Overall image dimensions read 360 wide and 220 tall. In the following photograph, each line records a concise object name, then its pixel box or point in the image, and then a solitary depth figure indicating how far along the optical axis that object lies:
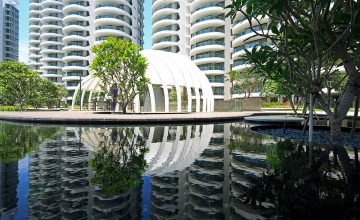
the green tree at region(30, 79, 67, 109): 52.00
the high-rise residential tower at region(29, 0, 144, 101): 85.06
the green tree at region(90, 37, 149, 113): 25.91
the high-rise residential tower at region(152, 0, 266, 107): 70.74
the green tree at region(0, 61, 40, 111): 37.09
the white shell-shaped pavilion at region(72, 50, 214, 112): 31.36
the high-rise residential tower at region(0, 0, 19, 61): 124.19
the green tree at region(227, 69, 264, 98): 58.62
